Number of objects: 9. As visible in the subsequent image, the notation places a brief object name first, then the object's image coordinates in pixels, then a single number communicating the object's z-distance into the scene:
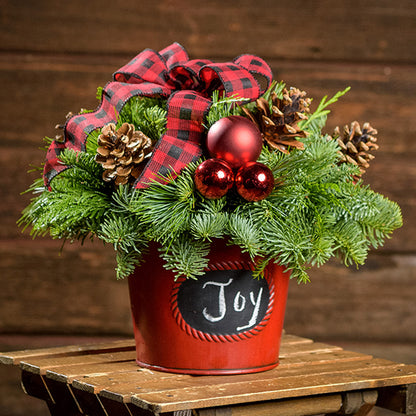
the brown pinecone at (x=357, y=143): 1.86
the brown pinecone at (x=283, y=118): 1.77
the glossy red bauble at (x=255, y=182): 1.71
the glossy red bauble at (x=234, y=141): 1.72
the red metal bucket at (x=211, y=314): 1.76
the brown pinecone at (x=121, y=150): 1.74
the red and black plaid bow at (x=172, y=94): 1.74
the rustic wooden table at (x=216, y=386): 1.68
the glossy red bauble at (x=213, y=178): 1.71
